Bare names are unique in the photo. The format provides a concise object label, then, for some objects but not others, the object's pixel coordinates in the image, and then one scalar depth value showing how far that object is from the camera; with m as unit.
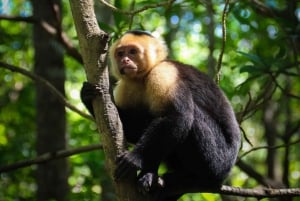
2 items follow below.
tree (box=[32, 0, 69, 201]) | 11.15
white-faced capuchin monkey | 6.57
